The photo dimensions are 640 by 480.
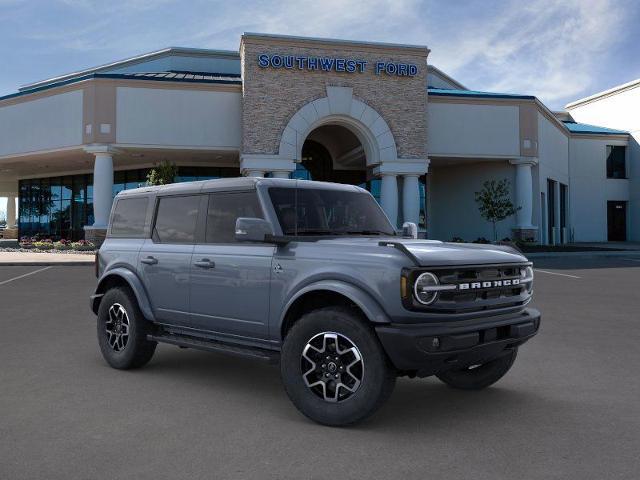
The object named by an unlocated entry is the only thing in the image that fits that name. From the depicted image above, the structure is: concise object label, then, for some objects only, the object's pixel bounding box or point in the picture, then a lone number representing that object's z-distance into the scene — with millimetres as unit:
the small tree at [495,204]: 31703
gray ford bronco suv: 4348
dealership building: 29453
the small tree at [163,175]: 29266
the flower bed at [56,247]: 29964
